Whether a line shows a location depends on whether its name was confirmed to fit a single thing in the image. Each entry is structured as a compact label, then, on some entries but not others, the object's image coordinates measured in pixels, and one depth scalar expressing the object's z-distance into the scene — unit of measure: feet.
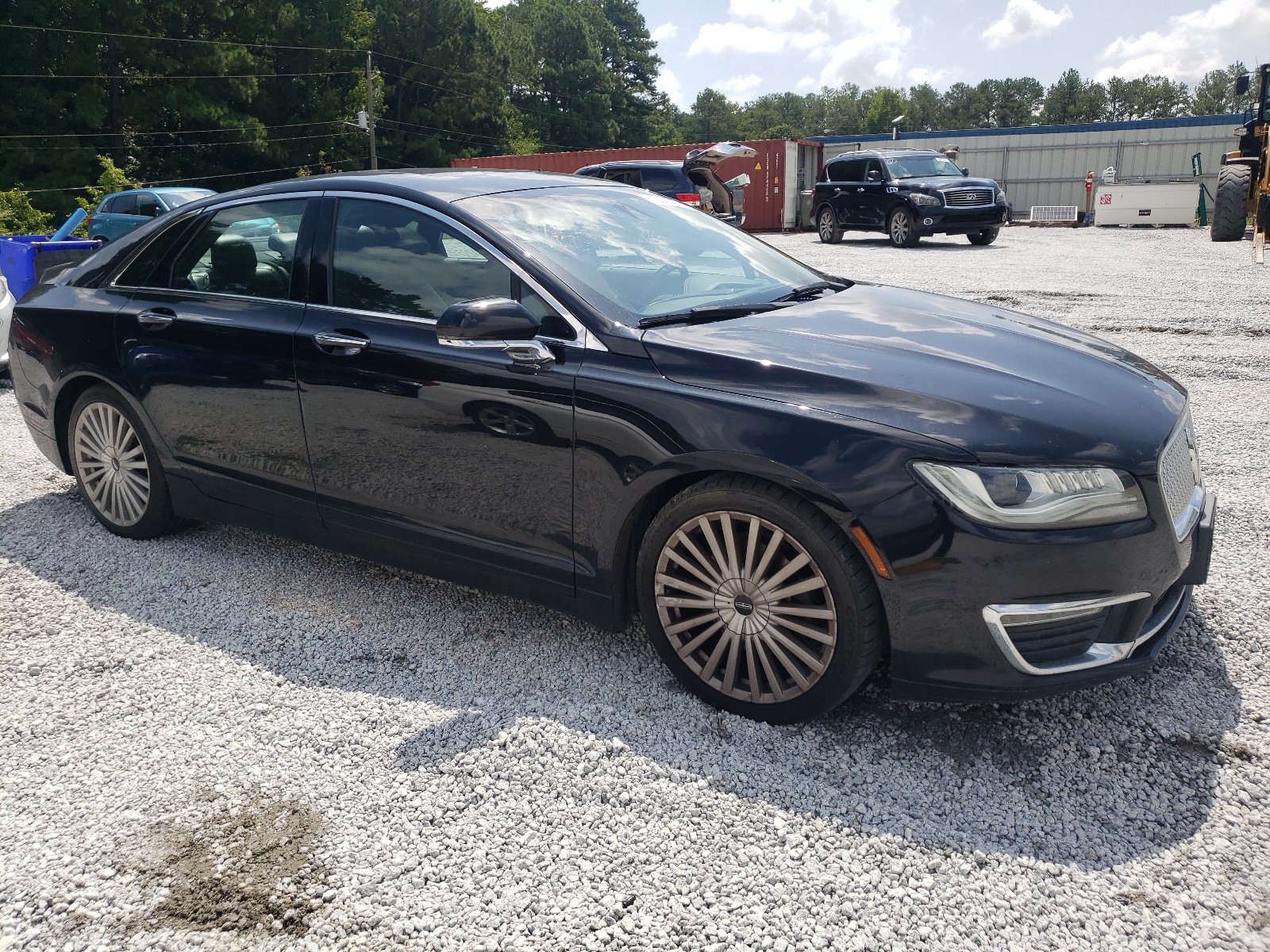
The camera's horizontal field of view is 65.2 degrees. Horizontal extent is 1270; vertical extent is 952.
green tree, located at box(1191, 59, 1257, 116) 444.55
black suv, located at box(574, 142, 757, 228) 56.70
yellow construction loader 58.59
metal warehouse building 110.42
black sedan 8.41
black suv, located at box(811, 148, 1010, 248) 66.03
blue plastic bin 34.78
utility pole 162.46
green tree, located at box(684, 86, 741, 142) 442.09
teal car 55.88
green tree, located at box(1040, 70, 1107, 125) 458.50
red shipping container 97.50
